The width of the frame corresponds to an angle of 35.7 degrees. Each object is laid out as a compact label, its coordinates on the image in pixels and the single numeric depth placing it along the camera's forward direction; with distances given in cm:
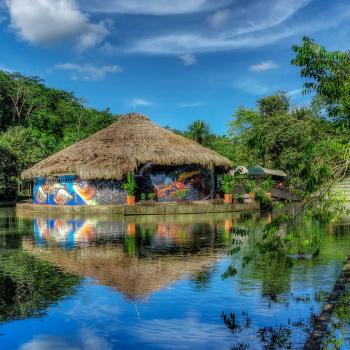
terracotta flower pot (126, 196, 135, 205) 2698
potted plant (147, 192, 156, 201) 2760
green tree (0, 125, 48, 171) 3809
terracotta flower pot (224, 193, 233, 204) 2819
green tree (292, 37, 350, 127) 584
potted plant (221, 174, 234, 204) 2798
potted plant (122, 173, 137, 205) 2705
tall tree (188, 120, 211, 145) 5038
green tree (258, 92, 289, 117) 4969
